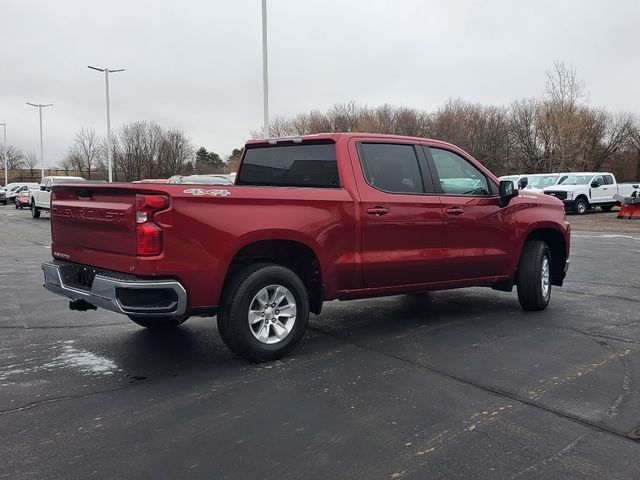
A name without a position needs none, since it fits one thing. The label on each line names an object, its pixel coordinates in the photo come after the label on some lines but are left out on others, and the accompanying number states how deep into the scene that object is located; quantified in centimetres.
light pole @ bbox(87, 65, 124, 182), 3974
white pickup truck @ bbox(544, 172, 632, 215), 2781
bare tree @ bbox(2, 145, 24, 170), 8475
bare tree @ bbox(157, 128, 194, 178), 6262
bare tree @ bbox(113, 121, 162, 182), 5881
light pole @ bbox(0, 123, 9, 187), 7512
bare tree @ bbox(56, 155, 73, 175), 6806
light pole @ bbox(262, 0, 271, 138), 2216
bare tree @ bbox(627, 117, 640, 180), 5831
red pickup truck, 435
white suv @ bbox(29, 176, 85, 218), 2741
